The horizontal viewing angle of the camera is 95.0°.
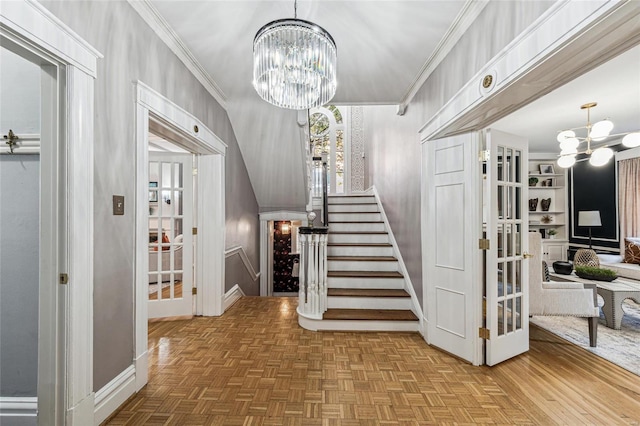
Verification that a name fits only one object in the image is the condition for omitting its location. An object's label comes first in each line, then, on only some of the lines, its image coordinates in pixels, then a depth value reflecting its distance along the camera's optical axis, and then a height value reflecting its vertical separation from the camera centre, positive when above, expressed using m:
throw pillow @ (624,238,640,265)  5.00 -0.66
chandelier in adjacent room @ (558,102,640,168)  3.51 +0.95
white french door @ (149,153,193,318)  3.52 -0.12
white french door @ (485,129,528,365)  2.50 -0.30
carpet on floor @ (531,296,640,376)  2.70 -1.32
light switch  1.86 +0.06
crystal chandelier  1.57 +0.86
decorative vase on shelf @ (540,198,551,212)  6.59 +0.22
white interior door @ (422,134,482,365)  2.53 -0.28
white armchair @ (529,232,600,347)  2.89 -0.84
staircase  3.22 -0.86
